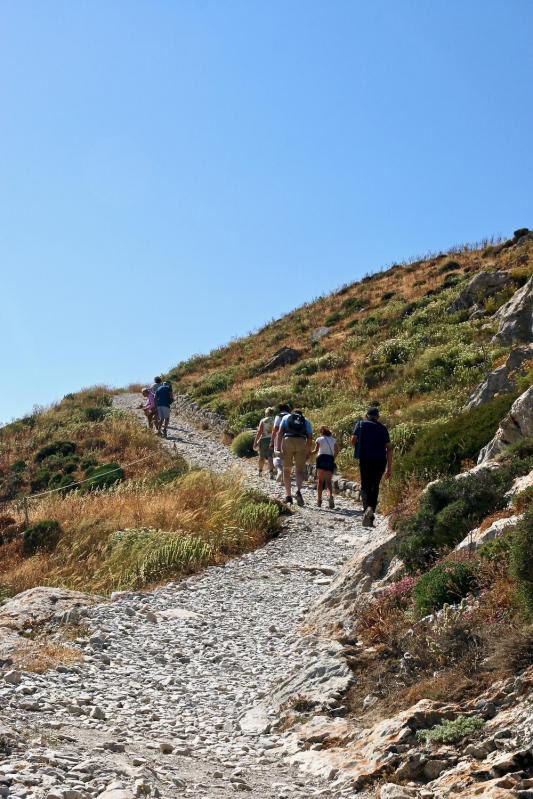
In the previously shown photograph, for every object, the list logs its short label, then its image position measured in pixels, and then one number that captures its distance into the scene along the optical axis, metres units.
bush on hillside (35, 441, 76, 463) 31.90
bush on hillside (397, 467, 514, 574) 8.49
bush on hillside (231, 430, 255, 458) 27.50
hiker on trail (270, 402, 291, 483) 18.80
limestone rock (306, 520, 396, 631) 8.85
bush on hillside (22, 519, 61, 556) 15.14
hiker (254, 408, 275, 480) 21.69
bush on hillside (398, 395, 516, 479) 12.94
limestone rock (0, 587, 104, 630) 9.74
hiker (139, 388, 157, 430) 31.83
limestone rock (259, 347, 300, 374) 42.65
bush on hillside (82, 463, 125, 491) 21.03
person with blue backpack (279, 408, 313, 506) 17.41
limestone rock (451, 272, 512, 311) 35.47
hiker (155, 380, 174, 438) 30.55
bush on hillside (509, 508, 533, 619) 5.73
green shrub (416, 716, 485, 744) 4.98
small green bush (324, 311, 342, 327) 48.00
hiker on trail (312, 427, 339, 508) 17.62
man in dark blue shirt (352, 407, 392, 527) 14.34
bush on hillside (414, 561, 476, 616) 7.00
